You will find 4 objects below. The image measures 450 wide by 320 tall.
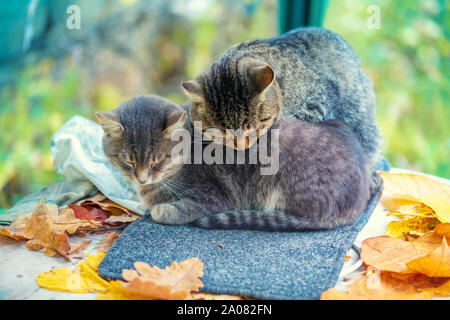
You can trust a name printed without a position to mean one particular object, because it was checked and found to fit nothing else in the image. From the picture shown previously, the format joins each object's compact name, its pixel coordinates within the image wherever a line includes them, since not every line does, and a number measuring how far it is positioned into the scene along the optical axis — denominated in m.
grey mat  0.93
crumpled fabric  1.12
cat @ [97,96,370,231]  1.05
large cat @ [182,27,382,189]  1.04
